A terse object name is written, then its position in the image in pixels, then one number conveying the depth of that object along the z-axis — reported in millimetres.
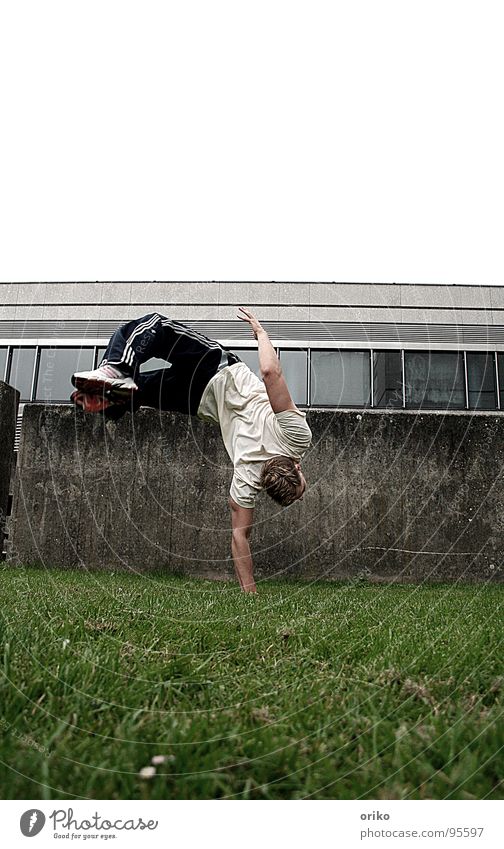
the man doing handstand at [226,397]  4488
